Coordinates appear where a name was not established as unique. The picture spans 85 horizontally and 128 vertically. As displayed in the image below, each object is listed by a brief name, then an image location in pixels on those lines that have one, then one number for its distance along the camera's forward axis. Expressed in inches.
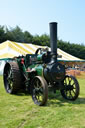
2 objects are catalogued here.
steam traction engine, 182.2
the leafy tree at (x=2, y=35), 1142.5
